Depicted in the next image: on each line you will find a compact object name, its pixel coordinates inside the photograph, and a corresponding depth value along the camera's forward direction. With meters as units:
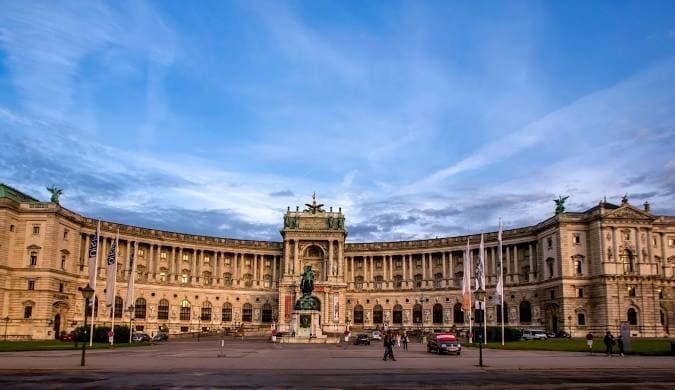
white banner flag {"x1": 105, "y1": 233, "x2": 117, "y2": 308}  75.75
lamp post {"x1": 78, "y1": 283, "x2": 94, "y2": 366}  42.80
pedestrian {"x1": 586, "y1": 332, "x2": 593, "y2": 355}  60.80
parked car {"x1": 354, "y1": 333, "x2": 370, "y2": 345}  81.75
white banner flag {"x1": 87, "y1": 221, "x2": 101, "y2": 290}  69.50
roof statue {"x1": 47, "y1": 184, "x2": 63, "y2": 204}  103.19
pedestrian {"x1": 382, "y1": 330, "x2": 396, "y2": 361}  47.64
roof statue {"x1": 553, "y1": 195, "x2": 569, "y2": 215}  109.12
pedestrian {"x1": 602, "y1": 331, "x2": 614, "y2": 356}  53.12
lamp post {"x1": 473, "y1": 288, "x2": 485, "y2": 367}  51.54
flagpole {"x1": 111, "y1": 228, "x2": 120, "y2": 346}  72.57
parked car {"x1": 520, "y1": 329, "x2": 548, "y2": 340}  93.38
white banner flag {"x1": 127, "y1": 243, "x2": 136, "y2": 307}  82.12
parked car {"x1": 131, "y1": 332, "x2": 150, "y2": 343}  88.19
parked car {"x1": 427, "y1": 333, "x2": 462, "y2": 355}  56.21
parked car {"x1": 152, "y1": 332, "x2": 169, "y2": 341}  93.44
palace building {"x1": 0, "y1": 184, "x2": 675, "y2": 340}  98.94
